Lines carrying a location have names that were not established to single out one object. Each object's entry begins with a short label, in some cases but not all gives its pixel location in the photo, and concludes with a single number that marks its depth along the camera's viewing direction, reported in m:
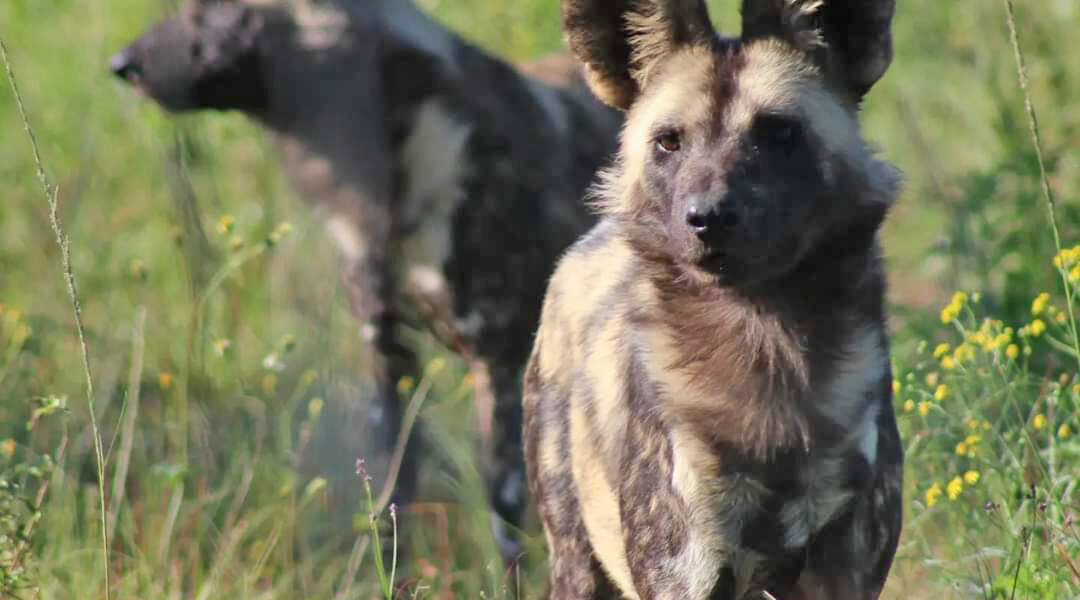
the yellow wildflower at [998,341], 6.75
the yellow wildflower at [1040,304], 7.05
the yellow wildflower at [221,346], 8.44
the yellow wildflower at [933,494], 6.94
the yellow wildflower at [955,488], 6.68
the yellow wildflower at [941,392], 6.71
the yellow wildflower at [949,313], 7.08
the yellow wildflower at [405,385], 10.80
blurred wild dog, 10.83
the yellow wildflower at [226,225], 8.50
